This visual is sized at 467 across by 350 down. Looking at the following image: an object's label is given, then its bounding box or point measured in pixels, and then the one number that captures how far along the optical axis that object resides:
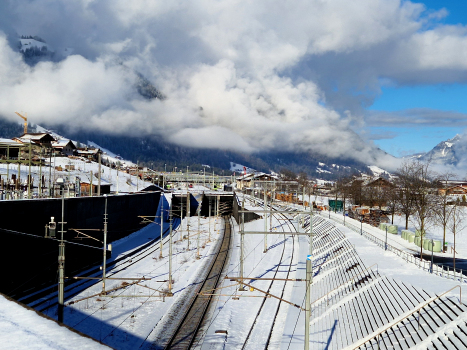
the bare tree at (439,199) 47.25
